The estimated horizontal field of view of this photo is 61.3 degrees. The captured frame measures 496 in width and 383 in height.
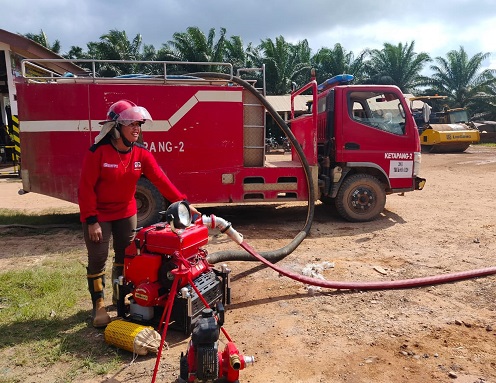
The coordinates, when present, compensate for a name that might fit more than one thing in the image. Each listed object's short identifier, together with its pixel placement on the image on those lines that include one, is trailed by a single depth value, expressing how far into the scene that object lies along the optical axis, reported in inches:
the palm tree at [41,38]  1285.7
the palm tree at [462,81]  1460.4
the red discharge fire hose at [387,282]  169.7
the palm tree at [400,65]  1528.1
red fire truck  265.7
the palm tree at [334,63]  1453.6
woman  137.7
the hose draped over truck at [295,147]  223.8
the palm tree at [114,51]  1202.4
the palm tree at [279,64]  1270.9
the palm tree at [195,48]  1216.2
